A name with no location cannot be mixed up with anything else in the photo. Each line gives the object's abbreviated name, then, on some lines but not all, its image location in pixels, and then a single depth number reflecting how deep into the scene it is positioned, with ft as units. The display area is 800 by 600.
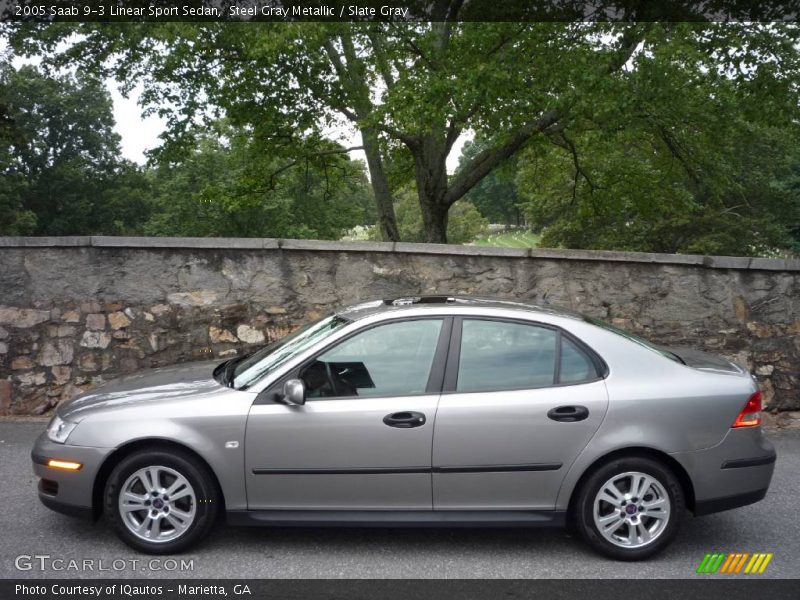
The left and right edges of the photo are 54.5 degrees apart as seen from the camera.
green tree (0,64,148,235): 145.28
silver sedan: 13.89
